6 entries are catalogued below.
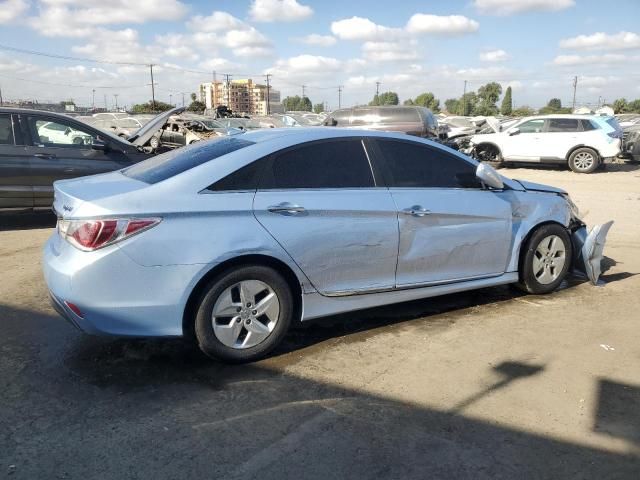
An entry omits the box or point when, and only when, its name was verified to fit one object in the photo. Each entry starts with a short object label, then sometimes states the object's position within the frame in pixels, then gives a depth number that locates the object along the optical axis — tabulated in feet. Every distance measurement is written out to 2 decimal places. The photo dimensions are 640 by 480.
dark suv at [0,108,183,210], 24.75
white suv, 51.55
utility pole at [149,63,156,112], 215.92
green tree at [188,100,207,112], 185.88
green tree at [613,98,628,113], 214.07
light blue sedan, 11.03
